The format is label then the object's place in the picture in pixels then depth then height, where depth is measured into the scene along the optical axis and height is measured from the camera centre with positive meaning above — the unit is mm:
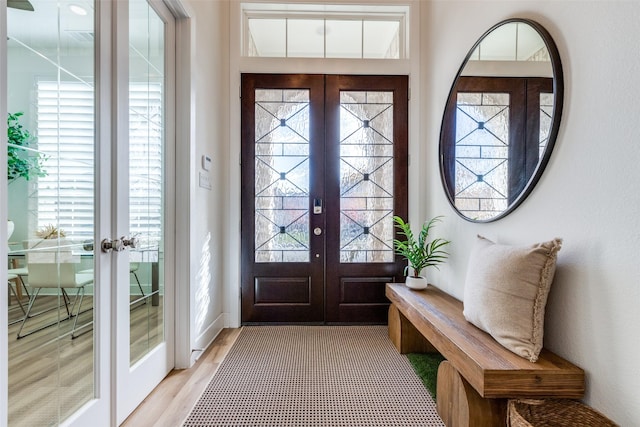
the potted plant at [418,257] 2256 -356
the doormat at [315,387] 1497 -1043
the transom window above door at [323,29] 2746 +1687
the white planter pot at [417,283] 2256 -552
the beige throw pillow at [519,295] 1219 -359
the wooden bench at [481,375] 1096 -632
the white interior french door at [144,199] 1436 +55
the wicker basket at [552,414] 995 -706
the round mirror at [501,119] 1392 +515
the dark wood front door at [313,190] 2732 +179
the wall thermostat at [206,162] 2213 +354
